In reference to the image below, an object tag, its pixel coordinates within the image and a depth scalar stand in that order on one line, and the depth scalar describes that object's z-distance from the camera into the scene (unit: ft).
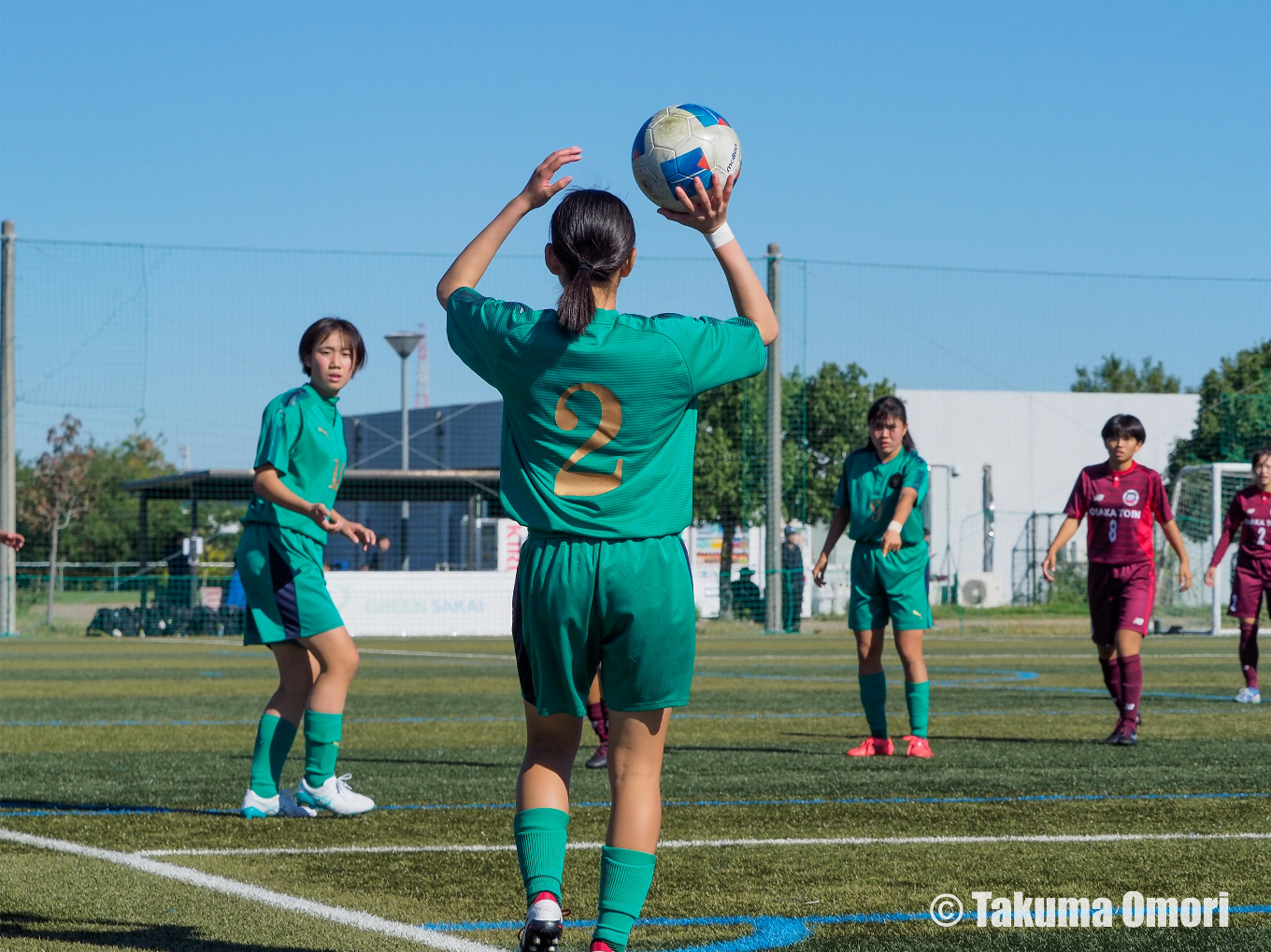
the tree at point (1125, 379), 273.33
